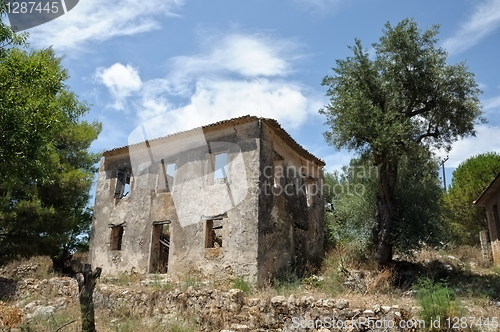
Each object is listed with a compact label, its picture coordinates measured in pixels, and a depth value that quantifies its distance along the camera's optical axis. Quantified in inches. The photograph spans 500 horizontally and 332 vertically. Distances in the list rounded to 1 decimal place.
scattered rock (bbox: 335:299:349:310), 364.8
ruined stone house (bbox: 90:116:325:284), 508.4
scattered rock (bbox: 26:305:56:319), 450.3
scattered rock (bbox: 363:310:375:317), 350.4
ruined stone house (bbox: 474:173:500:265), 660.1
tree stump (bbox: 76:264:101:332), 362.3
